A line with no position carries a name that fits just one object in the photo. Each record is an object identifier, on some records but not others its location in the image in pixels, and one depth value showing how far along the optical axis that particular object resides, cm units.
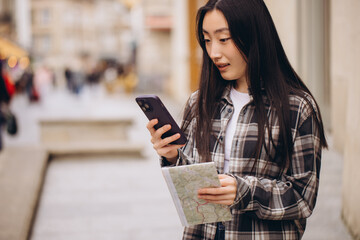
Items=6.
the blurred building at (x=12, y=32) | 3119
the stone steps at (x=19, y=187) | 420
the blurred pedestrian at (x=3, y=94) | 882
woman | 186
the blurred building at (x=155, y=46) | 2988
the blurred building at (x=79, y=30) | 7475
